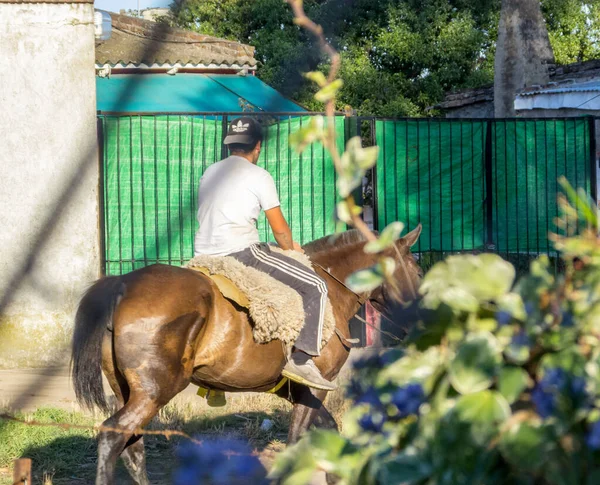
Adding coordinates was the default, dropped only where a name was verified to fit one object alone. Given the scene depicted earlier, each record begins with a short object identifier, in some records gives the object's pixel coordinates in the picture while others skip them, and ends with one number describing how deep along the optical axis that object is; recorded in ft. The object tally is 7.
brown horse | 27.89
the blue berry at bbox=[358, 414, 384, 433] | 11.93
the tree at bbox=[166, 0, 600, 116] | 100.33
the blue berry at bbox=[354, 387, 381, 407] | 11.95
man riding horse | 29.42
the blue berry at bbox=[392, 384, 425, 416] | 11.14
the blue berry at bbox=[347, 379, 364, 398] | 13.35
